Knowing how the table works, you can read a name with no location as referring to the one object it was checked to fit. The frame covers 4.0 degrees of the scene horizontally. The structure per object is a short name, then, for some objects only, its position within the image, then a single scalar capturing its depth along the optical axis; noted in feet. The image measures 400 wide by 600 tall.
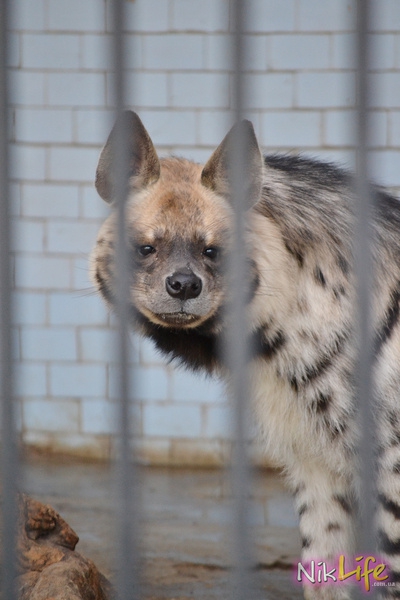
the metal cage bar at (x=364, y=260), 18.55
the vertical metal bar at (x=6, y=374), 19.72
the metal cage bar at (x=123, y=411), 19.32
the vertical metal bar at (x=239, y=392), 19.12
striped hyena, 36.02
